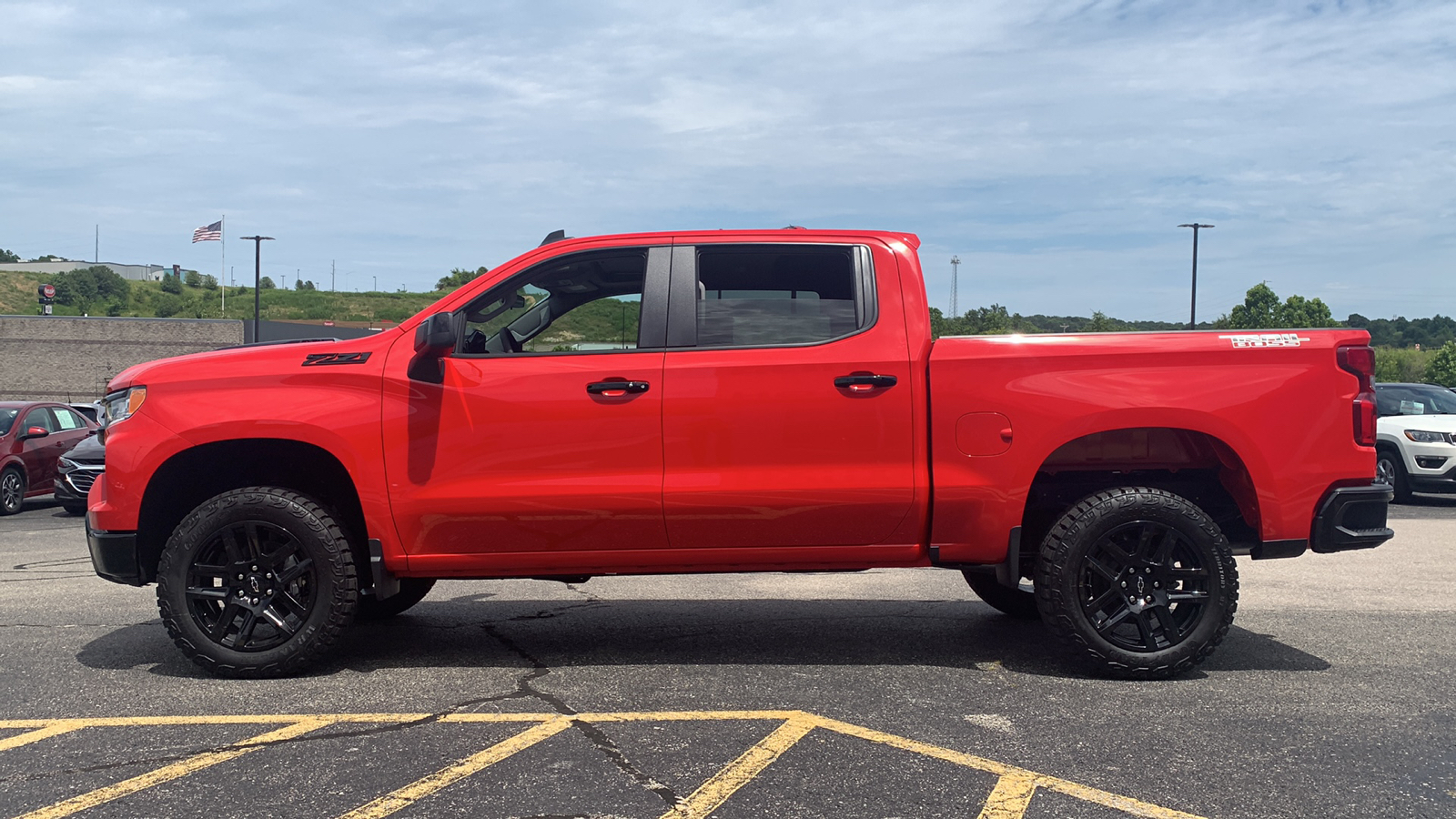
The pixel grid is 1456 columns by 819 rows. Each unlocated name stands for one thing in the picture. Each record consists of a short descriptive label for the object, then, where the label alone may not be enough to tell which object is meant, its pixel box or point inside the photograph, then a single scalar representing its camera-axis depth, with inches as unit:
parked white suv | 573.6
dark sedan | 542.3
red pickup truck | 200.4
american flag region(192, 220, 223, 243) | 2130.9
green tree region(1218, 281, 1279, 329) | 3449.8
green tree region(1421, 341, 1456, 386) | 3863.2
